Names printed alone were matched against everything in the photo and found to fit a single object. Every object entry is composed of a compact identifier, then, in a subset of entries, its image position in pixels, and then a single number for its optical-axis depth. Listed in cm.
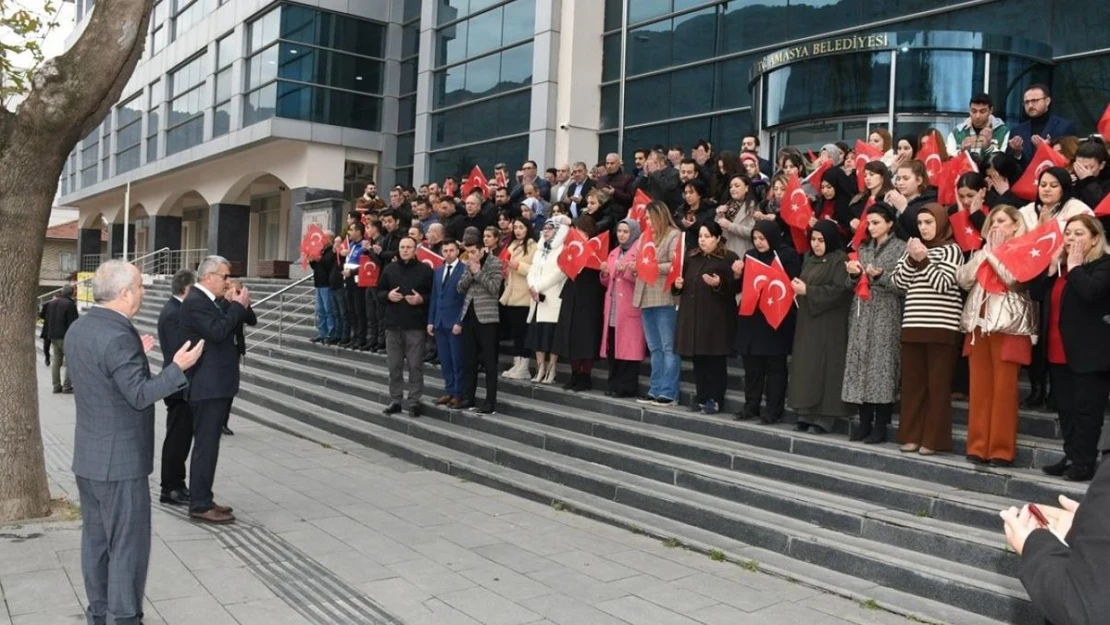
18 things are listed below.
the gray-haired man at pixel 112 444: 438
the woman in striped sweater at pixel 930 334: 636
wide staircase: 534
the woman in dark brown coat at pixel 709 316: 827
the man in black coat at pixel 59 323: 1548
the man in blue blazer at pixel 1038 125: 791
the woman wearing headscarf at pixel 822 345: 722
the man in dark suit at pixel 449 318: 1027
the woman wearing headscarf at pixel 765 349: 779
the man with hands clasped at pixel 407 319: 1050
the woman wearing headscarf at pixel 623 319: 925
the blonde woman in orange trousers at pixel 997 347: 593
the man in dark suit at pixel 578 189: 1174
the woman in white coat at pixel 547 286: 1005
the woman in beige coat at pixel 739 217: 892
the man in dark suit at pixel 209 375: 679
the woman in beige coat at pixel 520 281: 1073
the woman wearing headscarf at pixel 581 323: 970
